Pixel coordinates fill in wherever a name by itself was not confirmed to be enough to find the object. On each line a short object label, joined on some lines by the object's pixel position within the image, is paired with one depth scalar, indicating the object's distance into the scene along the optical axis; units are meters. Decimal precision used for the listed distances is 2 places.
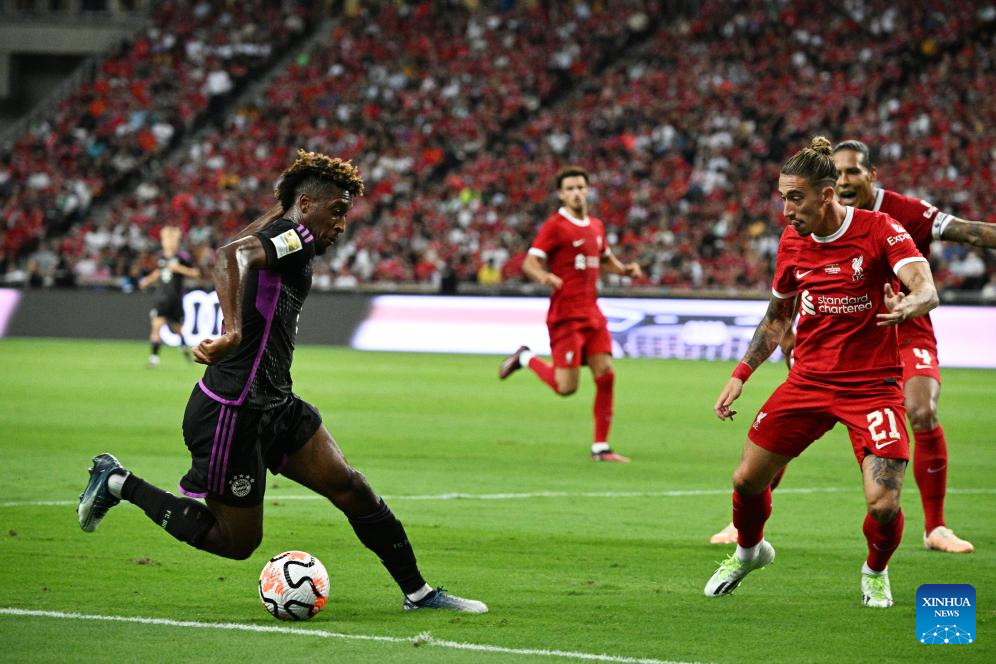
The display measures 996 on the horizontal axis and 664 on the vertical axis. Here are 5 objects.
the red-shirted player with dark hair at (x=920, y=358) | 16.73
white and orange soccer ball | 12.75
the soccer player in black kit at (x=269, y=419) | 12.55
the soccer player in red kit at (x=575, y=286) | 26.69
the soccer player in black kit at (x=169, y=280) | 47.03
